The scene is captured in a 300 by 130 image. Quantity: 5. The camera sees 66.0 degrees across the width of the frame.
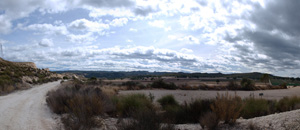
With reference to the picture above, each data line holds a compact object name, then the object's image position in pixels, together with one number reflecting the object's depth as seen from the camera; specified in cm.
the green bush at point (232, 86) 5175
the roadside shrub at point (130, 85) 4705
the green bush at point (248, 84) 5162
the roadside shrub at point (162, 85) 4973
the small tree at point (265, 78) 7184
